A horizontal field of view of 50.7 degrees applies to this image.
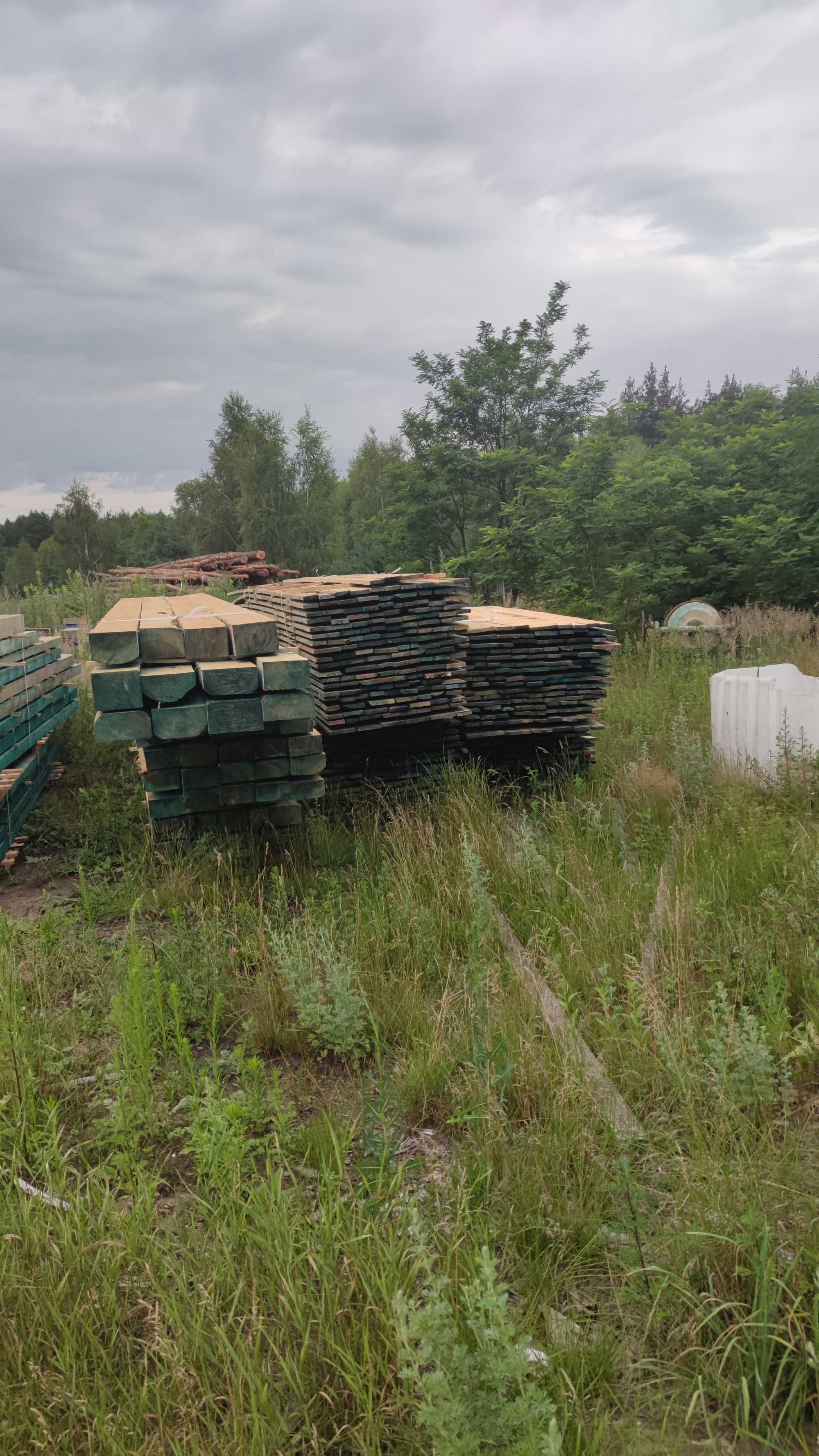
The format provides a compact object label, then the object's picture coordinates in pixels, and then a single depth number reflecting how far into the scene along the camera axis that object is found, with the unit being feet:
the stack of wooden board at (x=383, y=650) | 19.81
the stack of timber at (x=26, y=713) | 19.35
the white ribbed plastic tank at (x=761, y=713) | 20.90
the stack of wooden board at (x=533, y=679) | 22.44
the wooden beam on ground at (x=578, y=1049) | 9.24
